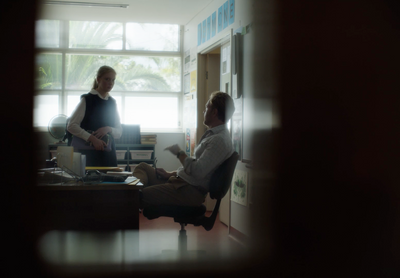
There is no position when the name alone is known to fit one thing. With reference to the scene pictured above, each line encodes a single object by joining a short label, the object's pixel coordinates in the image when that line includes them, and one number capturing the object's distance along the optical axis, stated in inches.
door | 151.4
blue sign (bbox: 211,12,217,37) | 165.8
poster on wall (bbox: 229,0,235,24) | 142.0
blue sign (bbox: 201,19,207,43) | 182.5
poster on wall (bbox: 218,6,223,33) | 157.4
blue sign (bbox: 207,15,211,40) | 175.5
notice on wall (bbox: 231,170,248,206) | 123.6
